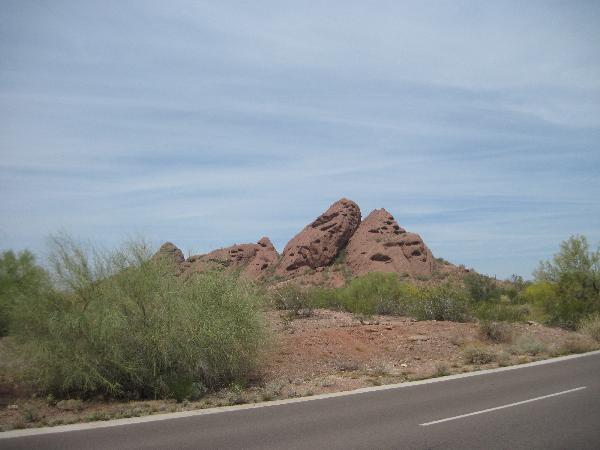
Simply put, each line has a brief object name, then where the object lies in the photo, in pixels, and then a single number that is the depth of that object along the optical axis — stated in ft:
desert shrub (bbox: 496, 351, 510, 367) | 61.60
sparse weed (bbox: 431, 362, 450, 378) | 55.57
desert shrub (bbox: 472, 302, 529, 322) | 91.66
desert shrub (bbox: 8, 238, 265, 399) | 46.55
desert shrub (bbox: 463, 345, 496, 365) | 63.52
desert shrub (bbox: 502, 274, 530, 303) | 136.47
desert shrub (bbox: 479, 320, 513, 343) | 79.66
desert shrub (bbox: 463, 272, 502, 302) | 140.87
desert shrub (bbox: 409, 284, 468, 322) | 94.73
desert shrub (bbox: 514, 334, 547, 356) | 69.67
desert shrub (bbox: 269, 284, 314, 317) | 97.04
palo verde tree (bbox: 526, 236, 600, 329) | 97.30
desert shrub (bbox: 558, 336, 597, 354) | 70.33
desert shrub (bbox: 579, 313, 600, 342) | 82.17
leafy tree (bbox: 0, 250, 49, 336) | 48.55
